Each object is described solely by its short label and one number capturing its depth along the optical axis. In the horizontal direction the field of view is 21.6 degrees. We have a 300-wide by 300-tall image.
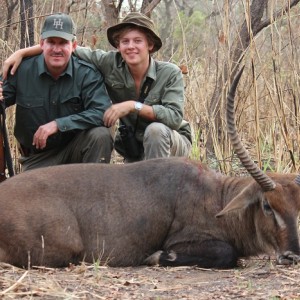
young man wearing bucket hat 7.12
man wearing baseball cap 7.19
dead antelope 5.64
